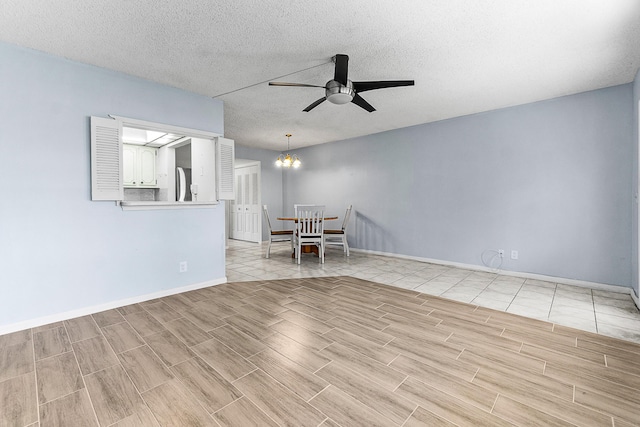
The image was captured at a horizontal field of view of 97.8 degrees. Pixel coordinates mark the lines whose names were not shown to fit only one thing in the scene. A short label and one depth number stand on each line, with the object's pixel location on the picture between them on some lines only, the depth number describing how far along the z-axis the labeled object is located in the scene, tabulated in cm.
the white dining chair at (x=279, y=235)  529
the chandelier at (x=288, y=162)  607
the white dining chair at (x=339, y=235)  562
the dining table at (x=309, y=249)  554
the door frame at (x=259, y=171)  726
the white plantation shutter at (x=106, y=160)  276
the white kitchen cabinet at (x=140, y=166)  517
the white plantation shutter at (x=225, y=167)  371
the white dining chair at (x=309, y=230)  493
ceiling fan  252
